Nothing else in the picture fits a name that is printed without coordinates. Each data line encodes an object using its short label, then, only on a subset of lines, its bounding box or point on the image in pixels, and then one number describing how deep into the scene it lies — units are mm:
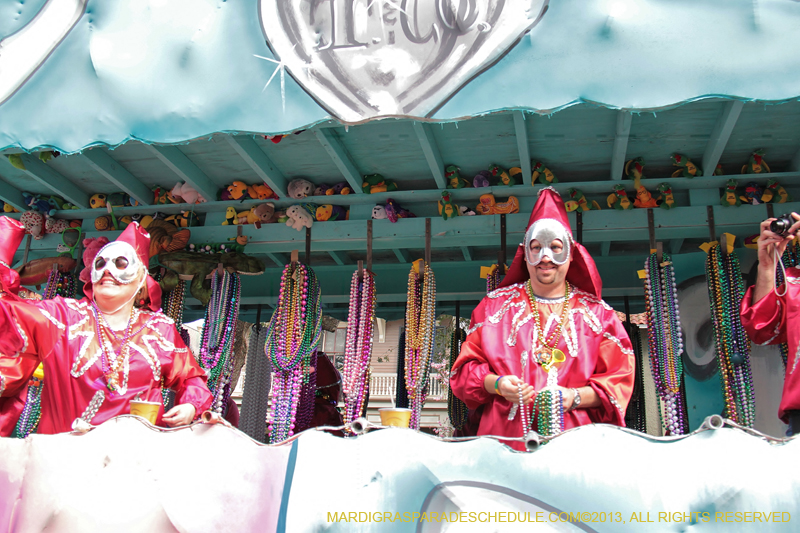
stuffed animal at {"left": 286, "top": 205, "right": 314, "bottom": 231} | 4461
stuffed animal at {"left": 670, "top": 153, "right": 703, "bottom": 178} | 3762
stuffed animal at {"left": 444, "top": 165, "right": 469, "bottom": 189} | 4035
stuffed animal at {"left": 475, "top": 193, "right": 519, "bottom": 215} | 4199
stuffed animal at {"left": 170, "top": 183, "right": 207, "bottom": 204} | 4434
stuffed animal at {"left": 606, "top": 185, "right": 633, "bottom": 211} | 4062
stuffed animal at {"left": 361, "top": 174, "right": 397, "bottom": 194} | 4203
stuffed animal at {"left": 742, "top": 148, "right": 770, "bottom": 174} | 3669
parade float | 1719
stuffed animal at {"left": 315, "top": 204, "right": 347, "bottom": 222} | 4504
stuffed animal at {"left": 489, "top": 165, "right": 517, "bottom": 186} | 3996
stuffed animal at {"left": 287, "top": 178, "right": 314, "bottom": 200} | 4301
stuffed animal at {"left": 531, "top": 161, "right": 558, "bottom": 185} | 3924
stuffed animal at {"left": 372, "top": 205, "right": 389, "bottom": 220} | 4410
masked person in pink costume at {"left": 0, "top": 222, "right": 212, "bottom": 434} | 2883
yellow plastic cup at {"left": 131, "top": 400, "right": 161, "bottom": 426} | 2150
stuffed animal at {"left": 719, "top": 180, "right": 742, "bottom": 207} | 3881
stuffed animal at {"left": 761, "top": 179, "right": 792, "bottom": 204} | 3854
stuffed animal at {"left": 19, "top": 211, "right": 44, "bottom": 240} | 4690
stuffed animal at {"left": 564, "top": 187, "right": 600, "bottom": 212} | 4098
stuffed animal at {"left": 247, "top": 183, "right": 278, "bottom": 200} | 4402
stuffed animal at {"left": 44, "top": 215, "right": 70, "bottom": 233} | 4871
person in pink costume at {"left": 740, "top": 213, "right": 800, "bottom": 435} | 2678
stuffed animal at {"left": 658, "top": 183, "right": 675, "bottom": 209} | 3977
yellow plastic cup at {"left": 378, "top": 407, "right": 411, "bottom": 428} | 2009
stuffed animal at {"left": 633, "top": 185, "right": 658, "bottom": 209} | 4004
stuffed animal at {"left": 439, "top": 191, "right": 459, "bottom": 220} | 4215
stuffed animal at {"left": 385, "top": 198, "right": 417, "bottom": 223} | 4371
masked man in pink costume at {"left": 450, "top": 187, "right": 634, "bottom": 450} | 2664
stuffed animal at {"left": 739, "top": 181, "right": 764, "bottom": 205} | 3914
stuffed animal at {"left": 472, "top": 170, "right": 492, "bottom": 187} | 4078
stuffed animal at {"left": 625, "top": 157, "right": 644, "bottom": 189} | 3828
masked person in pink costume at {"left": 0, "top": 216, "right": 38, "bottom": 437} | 2915
